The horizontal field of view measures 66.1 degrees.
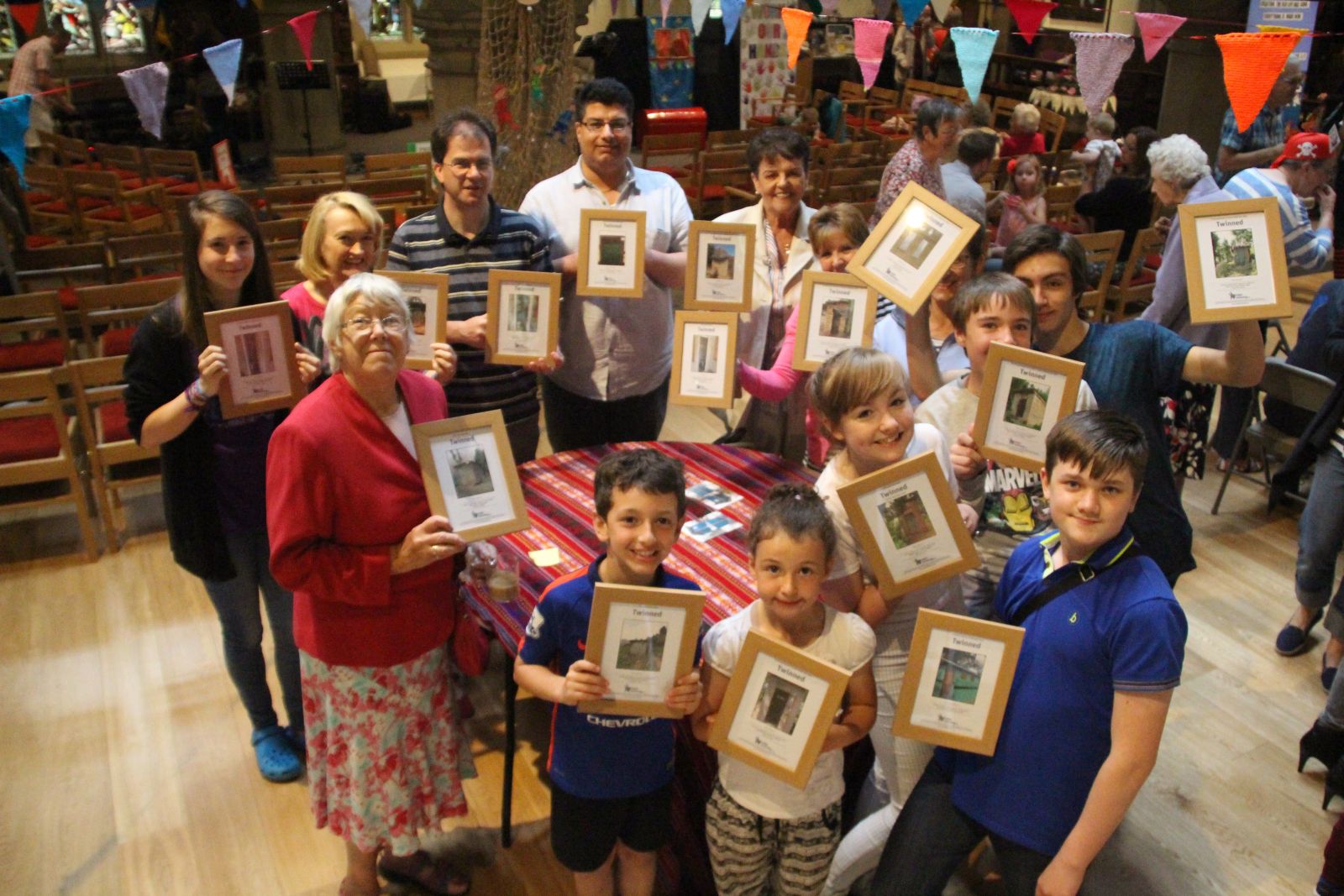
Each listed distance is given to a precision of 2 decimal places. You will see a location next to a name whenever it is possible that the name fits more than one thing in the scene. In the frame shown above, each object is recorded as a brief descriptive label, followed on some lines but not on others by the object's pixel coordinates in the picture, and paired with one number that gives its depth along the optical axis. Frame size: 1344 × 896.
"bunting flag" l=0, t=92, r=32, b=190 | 3.37
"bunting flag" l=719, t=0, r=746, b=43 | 4.61
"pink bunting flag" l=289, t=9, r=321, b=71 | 5.00
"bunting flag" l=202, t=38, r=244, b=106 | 4.13
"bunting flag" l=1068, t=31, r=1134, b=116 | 4.00
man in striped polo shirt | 3.13
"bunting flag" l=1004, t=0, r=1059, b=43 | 4.39
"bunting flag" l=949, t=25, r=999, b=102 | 4.03
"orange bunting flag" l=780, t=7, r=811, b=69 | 4.81
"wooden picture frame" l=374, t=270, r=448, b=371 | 2.91
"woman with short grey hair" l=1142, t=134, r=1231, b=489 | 4.15
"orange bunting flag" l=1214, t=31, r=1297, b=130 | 3.56
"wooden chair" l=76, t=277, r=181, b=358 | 4.78
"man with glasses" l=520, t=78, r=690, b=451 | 3.47
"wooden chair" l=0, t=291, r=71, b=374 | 4.66
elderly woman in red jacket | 2.17
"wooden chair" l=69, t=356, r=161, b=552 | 4.33
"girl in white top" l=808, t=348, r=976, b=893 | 2.21
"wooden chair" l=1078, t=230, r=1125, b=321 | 5.85
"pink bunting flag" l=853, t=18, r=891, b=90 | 4.60
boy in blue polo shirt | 1.82
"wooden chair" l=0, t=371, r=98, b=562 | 4.11
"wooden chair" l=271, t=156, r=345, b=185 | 7.66
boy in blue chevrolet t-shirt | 2.04
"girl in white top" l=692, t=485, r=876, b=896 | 1.99
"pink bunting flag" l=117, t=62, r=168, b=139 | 4.13
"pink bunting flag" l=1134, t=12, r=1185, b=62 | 4.00
